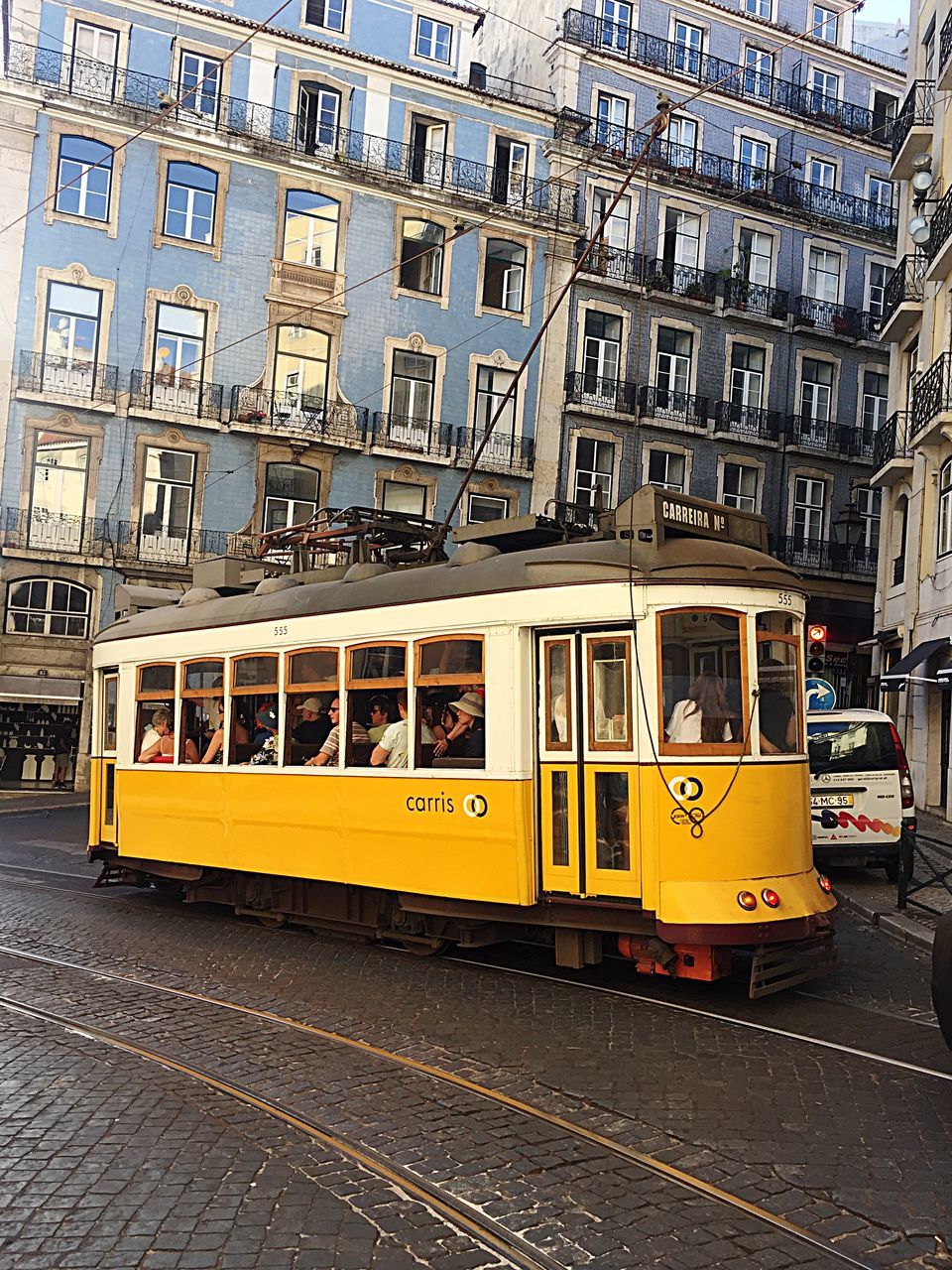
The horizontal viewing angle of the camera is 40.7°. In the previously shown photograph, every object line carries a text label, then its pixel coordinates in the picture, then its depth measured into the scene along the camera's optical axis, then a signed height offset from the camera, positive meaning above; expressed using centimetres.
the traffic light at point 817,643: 1345 +139
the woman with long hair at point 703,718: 835 +32
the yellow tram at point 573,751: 827 +7
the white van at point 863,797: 1497 -28
